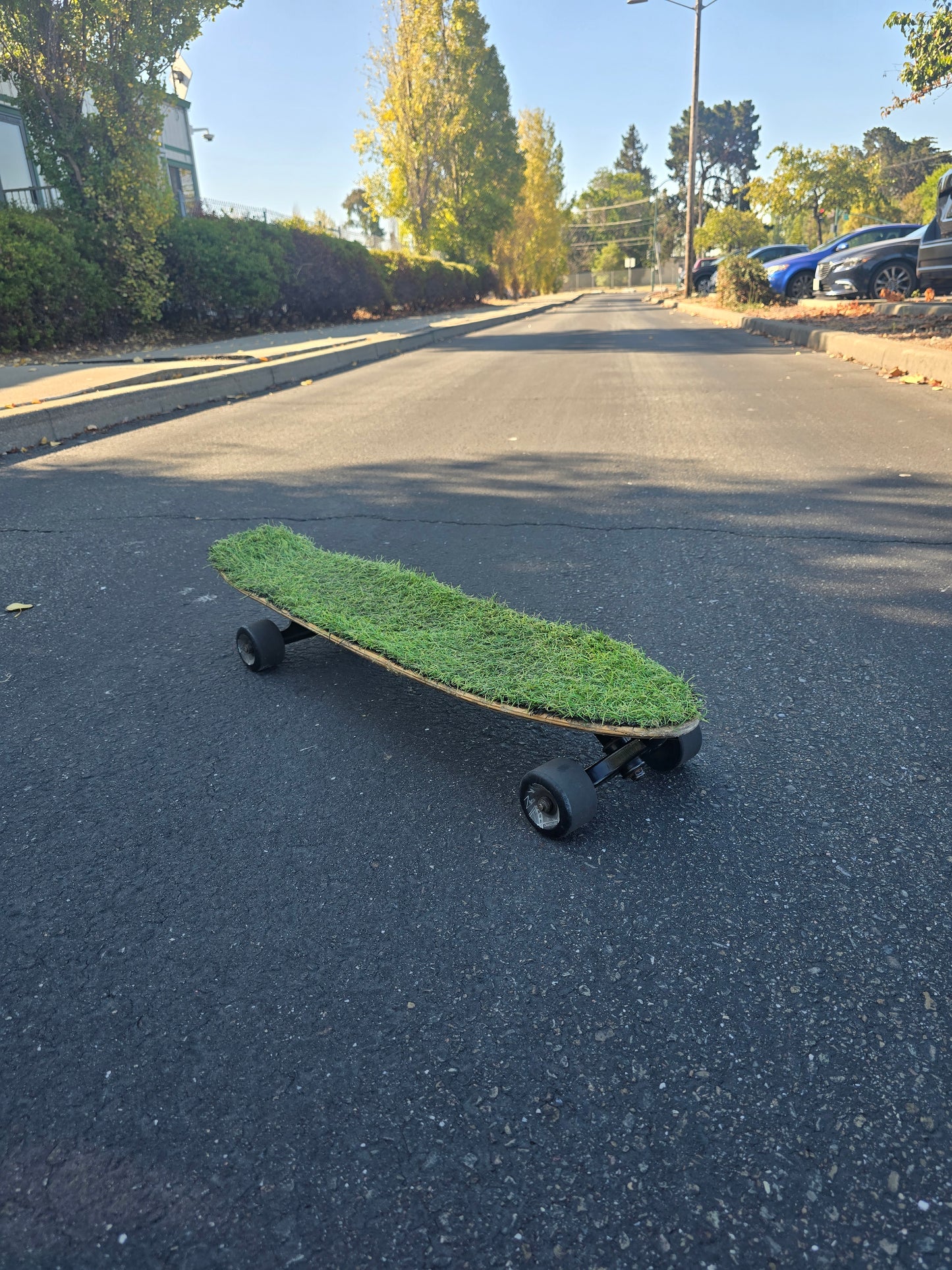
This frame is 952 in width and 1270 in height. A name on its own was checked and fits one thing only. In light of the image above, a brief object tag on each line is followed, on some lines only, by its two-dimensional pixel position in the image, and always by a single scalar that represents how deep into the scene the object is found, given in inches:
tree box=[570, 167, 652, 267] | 4424.2
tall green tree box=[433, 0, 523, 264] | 1333.7
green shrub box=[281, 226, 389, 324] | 751.7
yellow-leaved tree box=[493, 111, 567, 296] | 2001.7
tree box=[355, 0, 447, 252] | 1244.5
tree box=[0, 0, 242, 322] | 493.4
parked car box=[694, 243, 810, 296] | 1469.0
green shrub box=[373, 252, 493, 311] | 996.7
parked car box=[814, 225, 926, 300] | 614.9
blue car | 699.4
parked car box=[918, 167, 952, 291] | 410.3
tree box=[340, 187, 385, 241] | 3792.8
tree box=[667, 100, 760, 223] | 4810.5
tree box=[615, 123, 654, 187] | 5433.1
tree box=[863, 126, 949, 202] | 2908.5
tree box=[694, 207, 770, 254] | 1849.2
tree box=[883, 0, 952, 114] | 374.0
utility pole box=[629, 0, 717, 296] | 1138.0
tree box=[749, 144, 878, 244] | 1354.6
